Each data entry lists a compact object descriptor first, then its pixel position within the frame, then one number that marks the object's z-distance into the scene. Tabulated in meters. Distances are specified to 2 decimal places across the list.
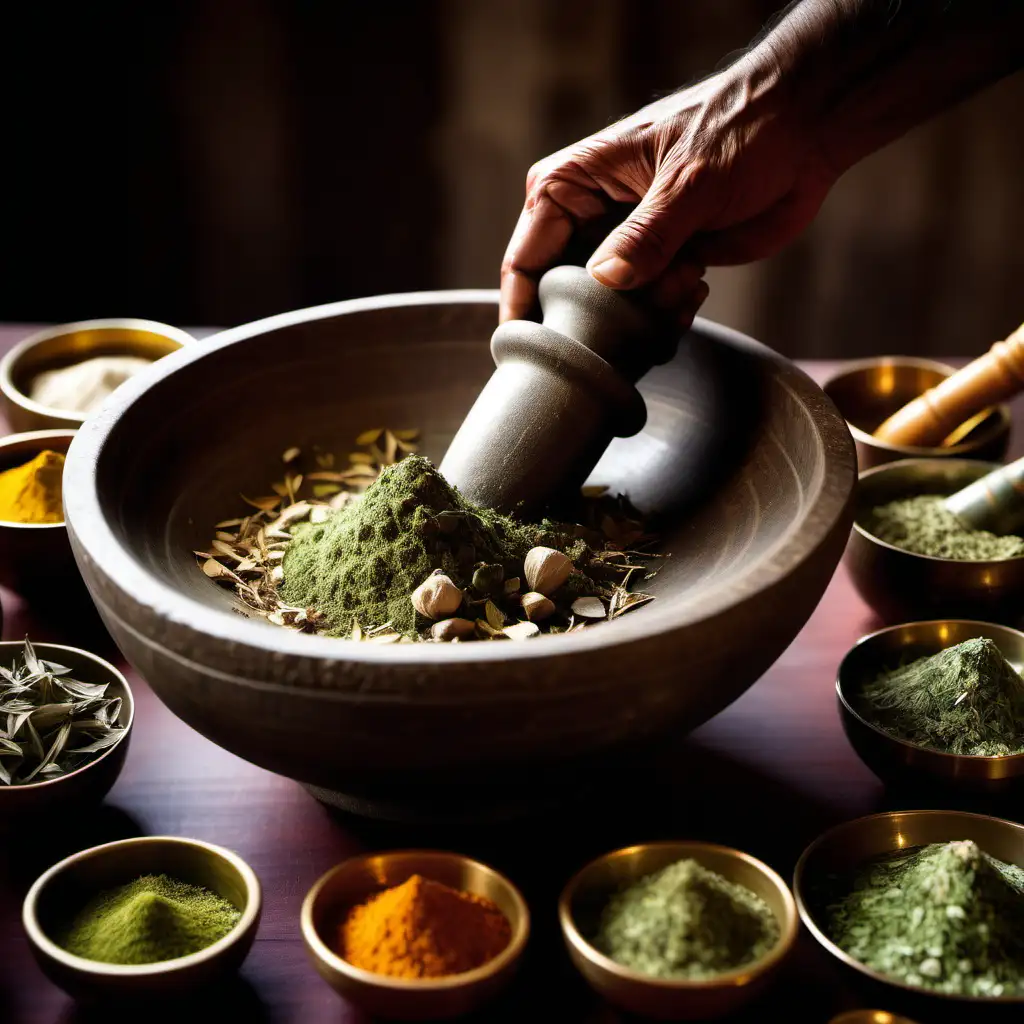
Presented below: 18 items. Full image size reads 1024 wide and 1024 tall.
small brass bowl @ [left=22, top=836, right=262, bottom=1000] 0.90
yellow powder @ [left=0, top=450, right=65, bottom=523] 1.46
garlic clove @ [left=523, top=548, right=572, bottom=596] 1.23
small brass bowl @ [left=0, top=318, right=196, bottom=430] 1.80
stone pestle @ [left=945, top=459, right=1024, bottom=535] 1.52
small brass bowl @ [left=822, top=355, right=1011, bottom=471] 1.97
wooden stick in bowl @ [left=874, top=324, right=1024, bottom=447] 1.71
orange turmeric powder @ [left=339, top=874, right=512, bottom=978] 0.92
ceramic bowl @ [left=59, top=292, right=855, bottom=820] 0.93
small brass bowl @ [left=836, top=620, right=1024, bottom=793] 1.15
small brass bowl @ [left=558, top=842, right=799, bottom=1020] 0.88
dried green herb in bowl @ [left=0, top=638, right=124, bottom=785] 1.14
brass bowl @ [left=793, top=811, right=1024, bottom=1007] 1.05
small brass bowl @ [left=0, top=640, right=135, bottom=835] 1.08
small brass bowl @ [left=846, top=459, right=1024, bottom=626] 1.44
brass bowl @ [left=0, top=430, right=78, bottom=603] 1.38
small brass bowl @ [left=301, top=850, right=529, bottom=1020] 0.88
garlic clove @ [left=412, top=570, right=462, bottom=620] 1.15
